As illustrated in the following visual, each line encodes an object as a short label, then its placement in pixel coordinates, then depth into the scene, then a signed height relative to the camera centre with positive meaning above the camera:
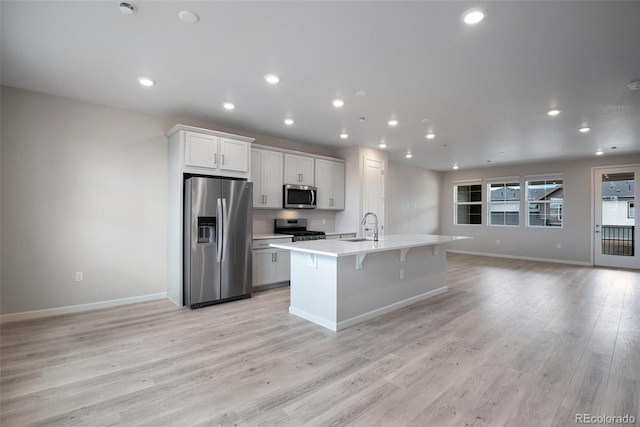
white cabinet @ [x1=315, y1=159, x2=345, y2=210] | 5.86 +0.64
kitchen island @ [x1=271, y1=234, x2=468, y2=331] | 3.23 -0.74
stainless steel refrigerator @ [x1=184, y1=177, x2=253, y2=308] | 3.92 -0.33
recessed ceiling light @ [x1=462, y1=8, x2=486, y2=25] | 2.04 +1.37
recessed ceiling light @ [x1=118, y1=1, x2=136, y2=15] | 2.01 +1.39
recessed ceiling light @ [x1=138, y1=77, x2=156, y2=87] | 3.13 +1.40
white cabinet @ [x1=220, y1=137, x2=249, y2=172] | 4.31 +0.88
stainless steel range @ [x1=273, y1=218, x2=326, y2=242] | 5.19 -0.25
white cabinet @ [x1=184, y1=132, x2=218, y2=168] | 4.00 +0.88
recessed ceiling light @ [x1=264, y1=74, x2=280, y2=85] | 3.06 +1.40
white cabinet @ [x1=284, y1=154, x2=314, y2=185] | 5.40 +0.84
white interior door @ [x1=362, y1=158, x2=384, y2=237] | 6.21 +0.52
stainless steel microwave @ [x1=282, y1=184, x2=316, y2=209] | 5.33 +0.34
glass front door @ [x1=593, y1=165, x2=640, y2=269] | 6.79 +0.01
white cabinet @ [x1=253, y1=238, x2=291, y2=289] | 4.73 -0.76
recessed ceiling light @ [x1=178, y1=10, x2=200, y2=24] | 2.10 +1.40
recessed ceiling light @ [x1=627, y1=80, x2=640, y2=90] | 3.05 +1.36
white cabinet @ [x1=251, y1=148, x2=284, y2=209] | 4.99 +0.64
